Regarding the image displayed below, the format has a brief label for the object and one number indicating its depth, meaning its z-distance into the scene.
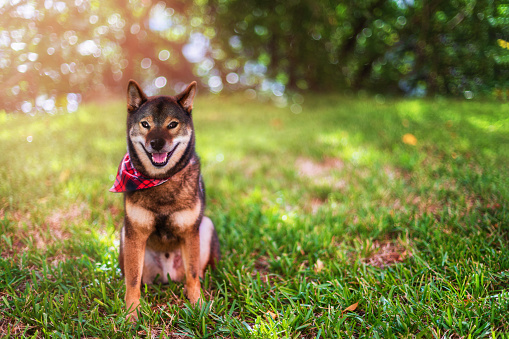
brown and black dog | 2.02
